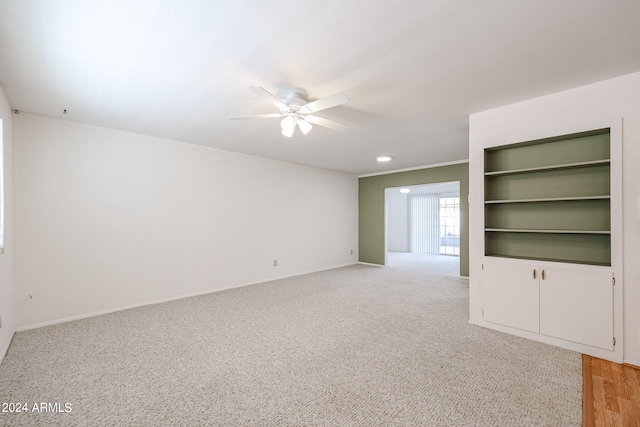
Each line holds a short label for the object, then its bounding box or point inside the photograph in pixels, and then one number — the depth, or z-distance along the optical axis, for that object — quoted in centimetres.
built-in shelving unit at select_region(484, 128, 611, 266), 255
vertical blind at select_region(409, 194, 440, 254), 984
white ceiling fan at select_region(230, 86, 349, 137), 223
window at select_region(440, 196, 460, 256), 947
